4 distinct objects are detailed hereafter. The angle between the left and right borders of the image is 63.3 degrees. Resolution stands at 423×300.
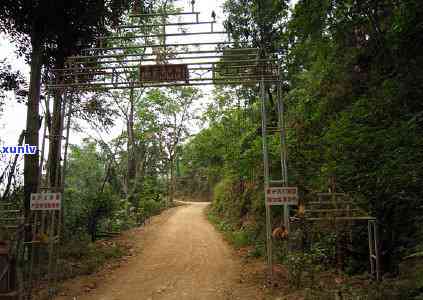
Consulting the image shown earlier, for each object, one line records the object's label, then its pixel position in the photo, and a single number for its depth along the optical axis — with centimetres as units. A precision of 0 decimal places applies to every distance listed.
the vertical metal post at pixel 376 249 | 590
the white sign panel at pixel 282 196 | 681
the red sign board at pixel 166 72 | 755
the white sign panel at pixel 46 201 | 675
